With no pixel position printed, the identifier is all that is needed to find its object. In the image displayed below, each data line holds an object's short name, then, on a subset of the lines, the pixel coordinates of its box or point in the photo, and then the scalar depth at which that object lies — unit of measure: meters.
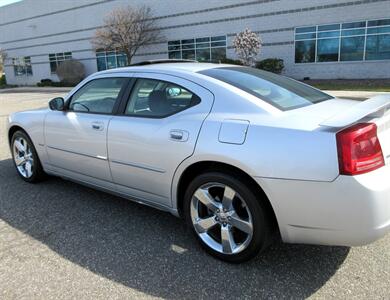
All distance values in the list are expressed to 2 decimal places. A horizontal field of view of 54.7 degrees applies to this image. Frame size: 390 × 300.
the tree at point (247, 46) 22.77
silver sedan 2.44
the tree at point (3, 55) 45.00
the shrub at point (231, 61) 24.64
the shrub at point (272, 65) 23.55
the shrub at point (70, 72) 33.34
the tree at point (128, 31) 28.95
